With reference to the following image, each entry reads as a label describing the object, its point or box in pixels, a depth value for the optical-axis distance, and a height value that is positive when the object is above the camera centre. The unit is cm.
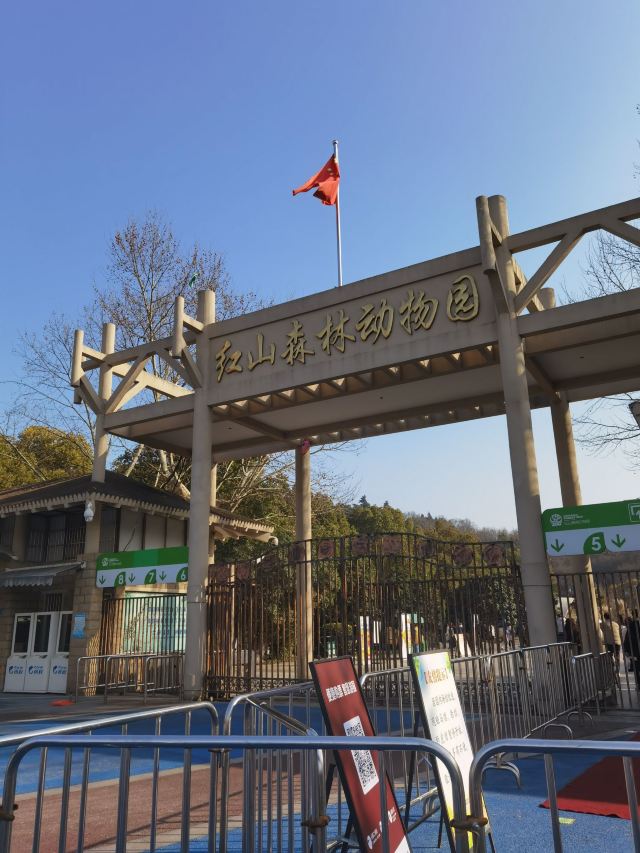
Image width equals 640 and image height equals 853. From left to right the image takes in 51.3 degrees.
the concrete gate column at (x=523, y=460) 1166 +291
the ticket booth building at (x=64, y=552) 1816 +240
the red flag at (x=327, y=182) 1800 +1158
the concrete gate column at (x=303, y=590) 1549 +90
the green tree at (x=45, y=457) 3080 +801
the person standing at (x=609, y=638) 1293 -35
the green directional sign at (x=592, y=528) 1127 +157
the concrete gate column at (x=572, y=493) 1316 +293
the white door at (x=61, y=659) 1828 -62
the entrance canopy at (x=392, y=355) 1284 +569
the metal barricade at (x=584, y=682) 1004 -91
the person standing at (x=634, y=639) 1177 -31
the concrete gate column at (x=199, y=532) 1498 +225
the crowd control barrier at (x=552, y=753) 235 -46
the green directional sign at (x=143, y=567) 1603 +159
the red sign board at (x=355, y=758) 343 -67
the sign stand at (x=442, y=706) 423 -52
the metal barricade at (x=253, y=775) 265 -69
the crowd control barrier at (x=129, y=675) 1704 -102
